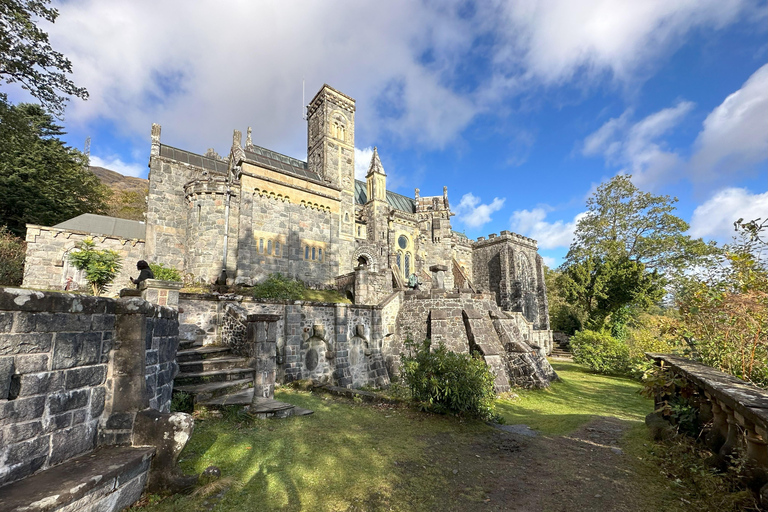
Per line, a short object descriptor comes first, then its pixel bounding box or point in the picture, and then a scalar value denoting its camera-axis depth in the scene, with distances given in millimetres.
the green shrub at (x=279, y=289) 14716
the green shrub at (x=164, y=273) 14719
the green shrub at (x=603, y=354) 16781
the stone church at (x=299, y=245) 13078
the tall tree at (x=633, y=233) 22672
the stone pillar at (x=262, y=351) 6699
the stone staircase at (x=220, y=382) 5559
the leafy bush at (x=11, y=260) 14422
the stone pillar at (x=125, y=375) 2992
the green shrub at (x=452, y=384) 6816
